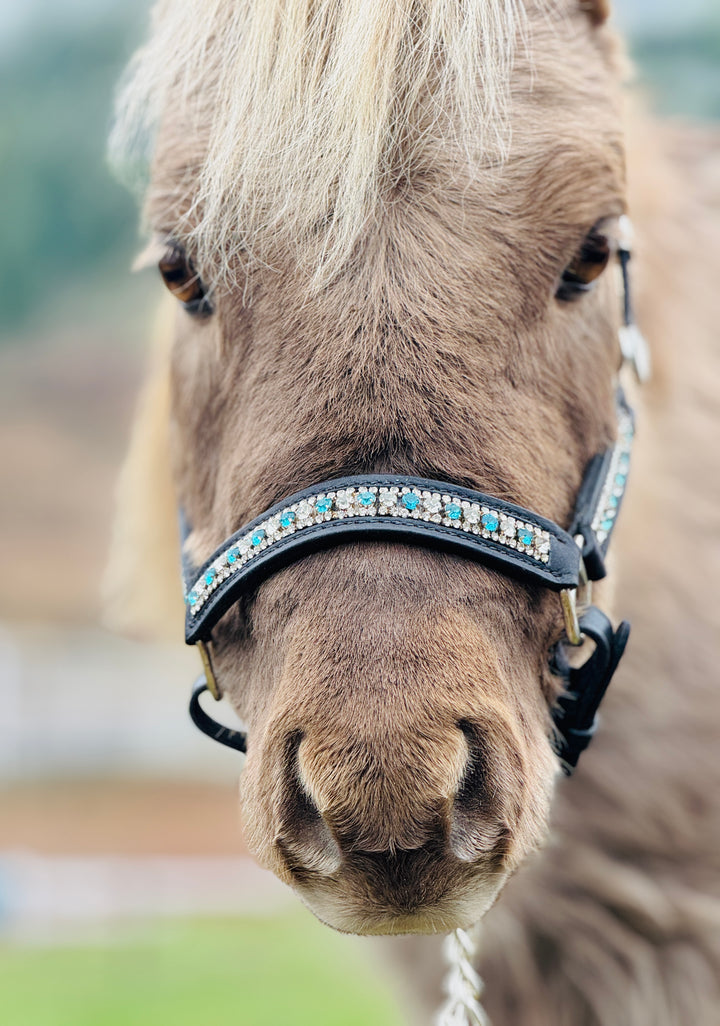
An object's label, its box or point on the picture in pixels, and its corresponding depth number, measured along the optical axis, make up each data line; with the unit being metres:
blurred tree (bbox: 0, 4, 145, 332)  15.39
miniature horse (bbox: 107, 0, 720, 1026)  1.08
